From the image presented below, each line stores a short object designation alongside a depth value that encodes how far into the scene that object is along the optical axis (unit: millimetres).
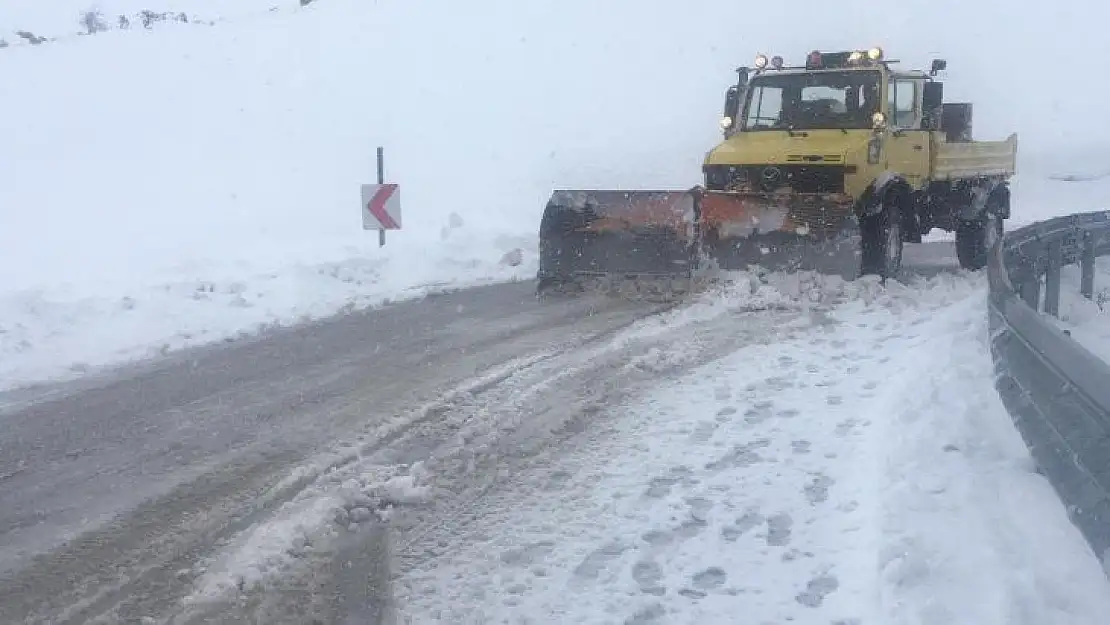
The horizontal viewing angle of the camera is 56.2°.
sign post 12788
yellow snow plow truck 10172
